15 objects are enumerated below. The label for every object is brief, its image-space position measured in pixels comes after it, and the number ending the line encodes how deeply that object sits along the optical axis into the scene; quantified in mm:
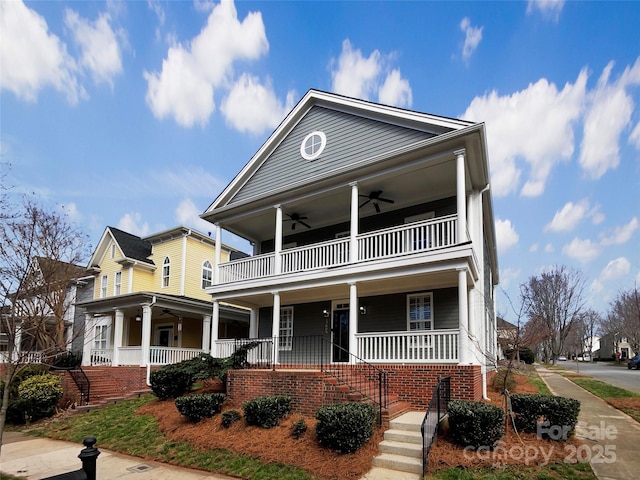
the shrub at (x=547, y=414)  7746
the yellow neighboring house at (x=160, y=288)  20891
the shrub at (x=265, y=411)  9578
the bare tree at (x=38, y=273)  7826
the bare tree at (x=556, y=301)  53616
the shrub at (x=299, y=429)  8852
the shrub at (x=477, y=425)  7387
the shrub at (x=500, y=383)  13815
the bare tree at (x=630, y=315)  48406
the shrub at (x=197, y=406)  10703
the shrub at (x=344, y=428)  7789
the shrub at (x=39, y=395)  14477
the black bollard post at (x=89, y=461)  4371
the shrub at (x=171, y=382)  13101
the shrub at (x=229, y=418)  10102
